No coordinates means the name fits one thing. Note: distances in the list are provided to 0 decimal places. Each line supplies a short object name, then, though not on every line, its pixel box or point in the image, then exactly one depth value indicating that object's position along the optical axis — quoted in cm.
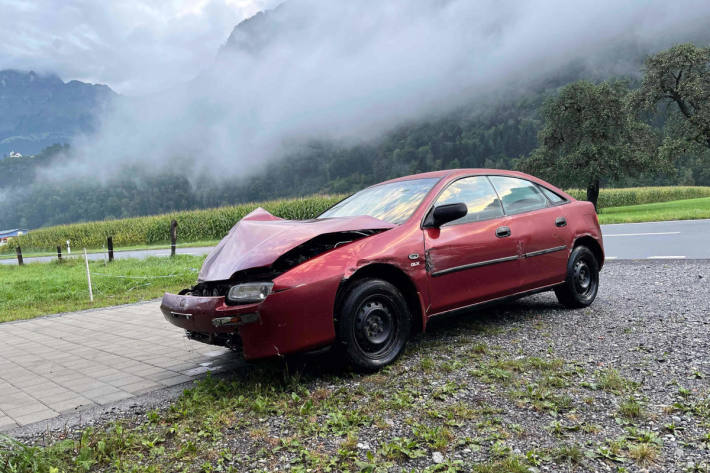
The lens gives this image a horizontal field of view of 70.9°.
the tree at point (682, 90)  3147
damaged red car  350
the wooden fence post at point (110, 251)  1557
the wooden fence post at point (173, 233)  1611
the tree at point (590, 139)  3503
